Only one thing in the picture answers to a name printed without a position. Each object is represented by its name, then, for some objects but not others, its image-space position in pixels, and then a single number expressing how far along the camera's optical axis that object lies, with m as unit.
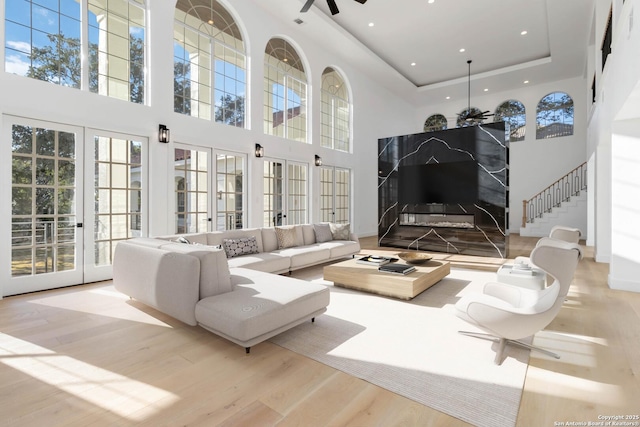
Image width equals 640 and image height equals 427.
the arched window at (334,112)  9.13
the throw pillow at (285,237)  5.63
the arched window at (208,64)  5.88
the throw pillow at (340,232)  6.61
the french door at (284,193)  7.49
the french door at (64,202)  4.11
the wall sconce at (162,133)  5.36
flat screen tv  7.29
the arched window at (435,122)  13.26
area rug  1.99
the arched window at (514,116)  11.57
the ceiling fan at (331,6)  5.07
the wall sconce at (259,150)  6.96
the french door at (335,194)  9.09
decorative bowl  4.69
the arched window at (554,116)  10.79
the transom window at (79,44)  4.18
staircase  9.99
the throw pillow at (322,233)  6.39
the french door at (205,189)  5.81
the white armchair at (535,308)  2.36
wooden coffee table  3.88
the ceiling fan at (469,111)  11.35
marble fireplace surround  6.86
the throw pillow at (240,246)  4.73
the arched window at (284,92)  7.52
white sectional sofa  2.58
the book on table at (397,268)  4.14
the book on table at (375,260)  4.63
